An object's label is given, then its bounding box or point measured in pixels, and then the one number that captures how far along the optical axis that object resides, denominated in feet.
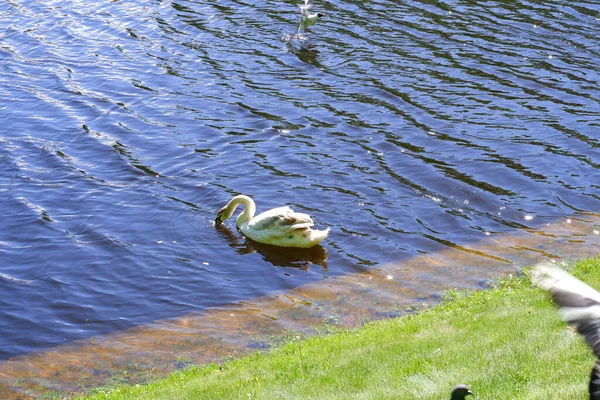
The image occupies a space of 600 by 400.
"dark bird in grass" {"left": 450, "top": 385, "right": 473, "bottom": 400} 54.03
